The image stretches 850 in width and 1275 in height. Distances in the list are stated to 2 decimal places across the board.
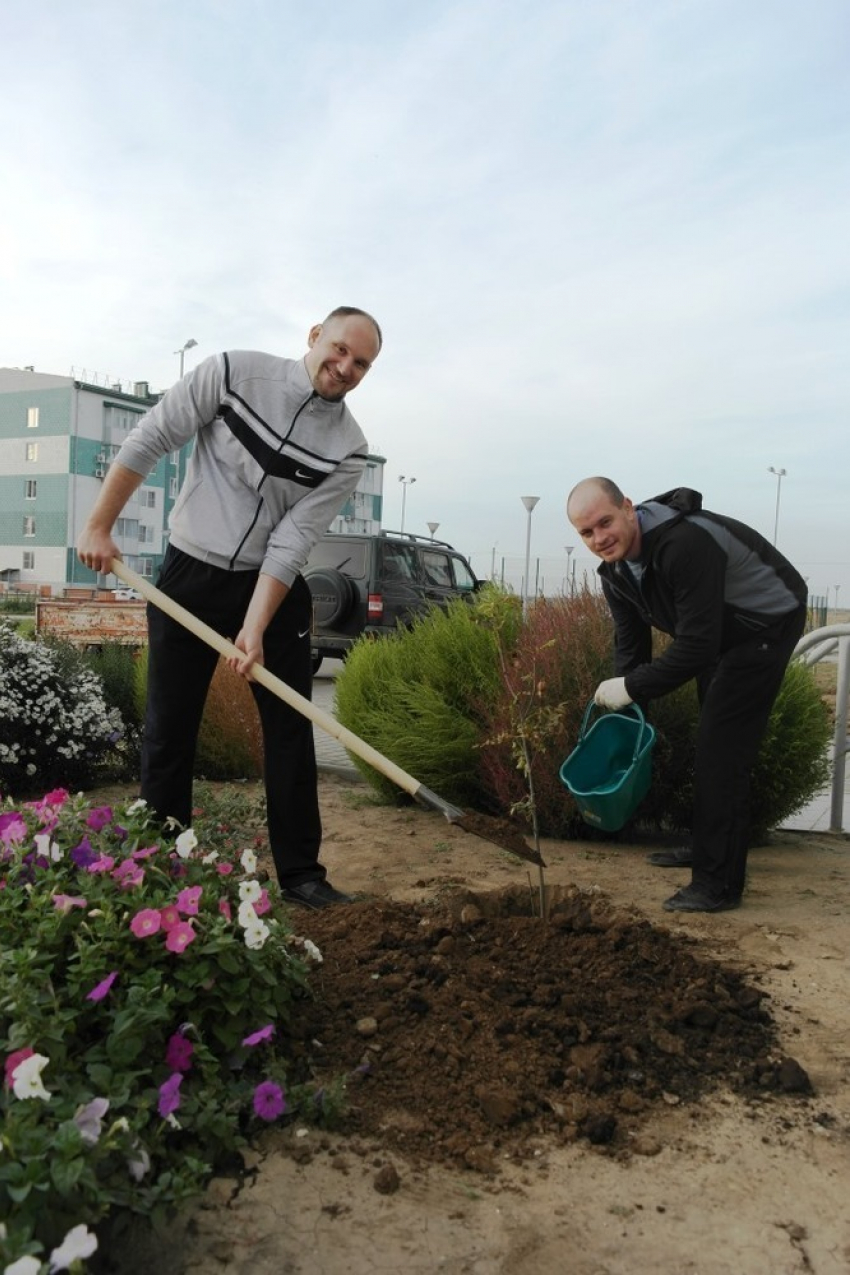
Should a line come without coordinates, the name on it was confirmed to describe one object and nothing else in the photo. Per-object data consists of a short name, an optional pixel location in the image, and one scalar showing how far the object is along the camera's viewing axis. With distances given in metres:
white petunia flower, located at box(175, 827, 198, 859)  2.44
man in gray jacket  3.37
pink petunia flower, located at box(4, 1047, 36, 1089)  1.69
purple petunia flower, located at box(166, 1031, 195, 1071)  1.94
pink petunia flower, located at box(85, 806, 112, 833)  2.66
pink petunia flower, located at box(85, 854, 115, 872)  2.27
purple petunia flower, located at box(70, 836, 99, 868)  2.37
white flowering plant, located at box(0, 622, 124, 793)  5.49
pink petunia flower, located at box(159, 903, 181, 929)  2.06
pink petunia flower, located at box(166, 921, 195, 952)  2.03
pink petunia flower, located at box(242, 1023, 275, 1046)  2.00
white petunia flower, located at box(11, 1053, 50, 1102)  1.60
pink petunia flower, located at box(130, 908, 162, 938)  2.01
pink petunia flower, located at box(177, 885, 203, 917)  2.12
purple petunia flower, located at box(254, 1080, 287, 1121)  1.96
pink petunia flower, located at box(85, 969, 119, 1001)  1.87
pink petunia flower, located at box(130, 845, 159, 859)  2.37
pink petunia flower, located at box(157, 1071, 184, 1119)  1.78
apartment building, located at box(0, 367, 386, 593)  49.62
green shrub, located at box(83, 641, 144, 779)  6.18
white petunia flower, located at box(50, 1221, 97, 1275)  1.35
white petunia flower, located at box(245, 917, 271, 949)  2.12
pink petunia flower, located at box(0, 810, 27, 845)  2.46
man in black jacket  3.55
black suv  13.74
